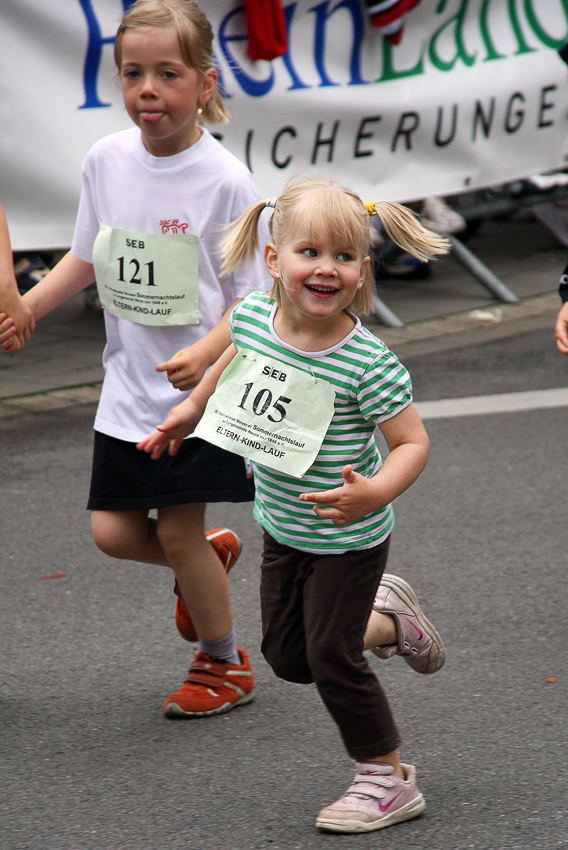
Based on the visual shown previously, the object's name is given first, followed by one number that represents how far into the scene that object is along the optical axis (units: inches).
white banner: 490.0
